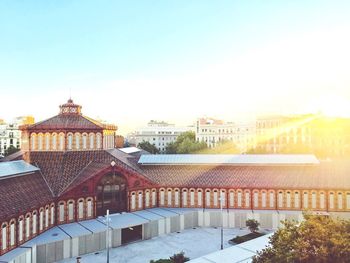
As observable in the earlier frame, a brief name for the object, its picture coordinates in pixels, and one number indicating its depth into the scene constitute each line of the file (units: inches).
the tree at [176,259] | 1010.7
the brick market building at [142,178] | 1330.0
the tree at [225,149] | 4016.5
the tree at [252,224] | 1291.8
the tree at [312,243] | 595.6
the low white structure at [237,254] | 856.9
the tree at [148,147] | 4001.0
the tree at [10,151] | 3107.8
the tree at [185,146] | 3582.7
